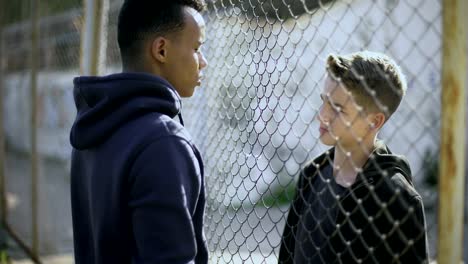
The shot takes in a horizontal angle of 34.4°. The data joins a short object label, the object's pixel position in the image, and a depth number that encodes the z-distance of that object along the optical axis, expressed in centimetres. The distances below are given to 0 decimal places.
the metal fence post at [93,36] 397
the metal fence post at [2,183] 672
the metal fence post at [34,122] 571
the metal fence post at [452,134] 169
